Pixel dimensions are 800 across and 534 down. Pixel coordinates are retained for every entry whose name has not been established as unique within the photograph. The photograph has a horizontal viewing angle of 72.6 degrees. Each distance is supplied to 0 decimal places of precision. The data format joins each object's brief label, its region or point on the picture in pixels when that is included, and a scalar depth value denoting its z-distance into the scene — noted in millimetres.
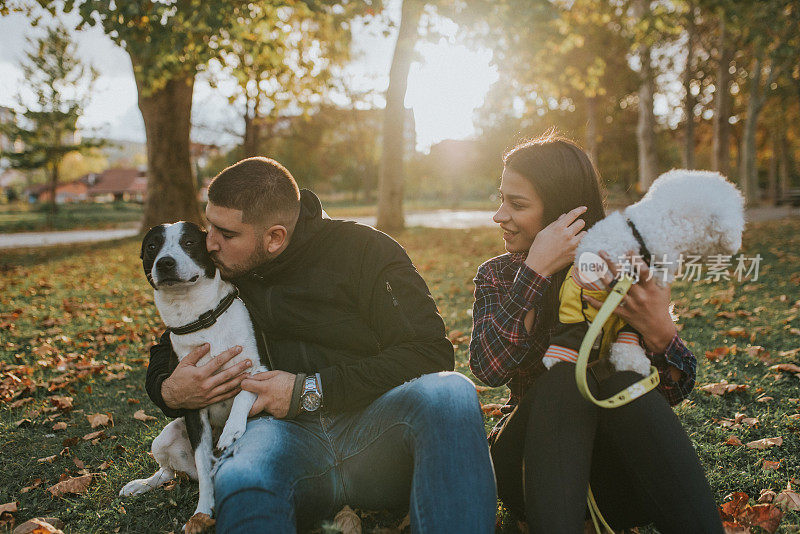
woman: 1825
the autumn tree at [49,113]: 22391
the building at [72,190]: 94725
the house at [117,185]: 92500
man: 1854
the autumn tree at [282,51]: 9016
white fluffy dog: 2133
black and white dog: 2520
